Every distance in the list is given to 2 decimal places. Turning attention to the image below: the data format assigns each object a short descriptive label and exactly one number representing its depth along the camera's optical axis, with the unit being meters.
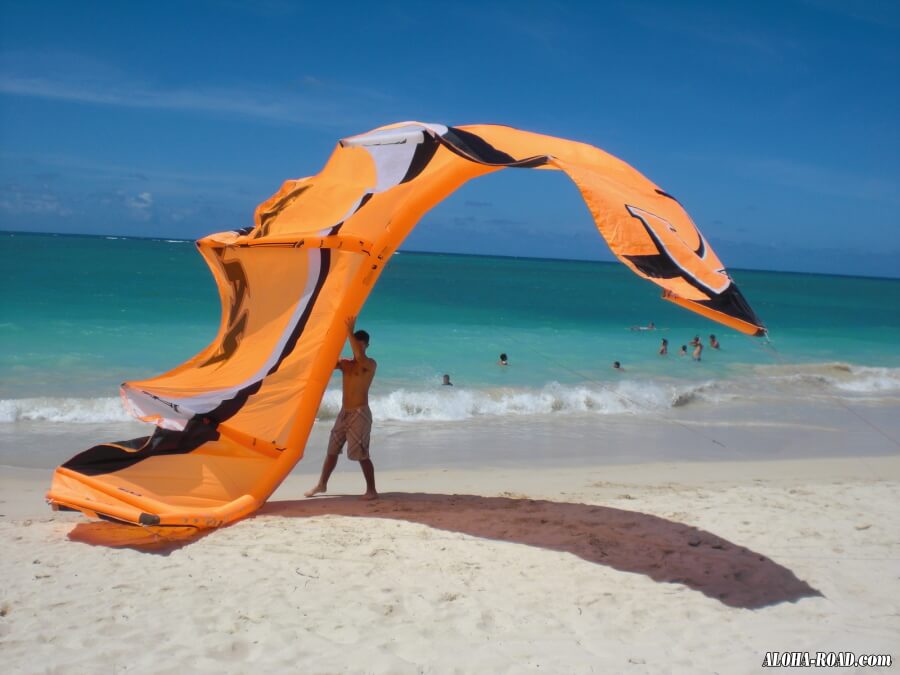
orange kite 5.35
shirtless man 6.06
